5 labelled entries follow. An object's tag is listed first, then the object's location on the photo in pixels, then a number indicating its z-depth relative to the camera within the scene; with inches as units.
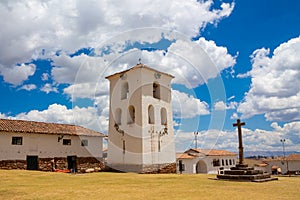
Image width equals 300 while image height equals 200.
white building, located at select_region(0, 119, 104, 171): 831.1
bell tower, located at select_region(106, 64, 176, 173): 836.6
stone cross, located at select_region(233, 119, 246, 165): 580.1
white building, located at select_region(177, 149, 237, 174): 1499.8
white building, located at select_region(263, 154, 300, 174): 1939.0
